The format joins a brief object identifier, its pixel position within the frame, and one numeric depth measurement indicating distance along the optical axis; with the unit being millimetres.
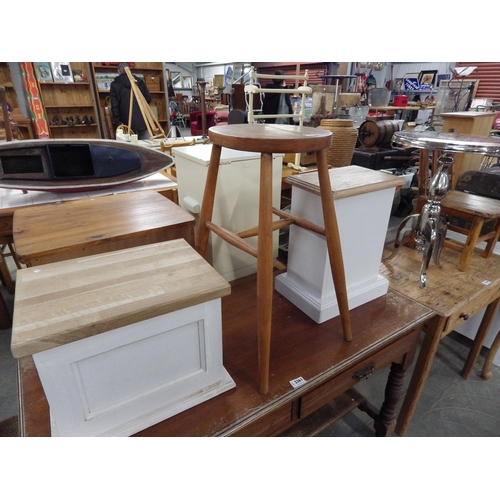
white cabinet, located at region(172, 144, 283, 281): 1021
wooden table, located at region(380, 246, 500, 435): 1115
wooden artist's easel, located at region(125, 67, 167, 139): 2551
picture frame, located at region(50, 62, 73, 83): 4473
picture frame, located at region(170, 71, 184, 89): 10809
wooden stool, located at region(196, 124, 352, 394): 674
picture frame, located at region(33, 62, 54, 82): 4367
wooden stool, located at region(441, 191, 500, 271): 1251
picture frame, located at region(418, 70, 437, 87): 6512
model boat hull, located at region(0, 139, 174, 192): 1513
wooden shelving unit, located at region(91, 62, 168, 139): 4867
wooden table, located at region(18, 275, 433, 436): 700
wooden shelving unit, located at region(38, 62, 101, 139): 4629
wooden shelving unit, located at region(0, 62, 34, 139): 4172
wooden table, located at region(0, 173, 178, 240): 1457
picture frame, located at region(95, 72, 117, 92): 4871
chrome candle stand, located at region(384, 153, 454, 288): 1099
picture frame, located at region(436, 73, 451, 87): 6470
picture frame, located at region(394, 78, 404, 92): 6875
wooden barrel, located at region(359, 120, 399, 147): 2467
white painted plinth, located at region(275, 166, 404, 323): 900
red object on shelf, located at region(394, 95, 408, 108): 5026
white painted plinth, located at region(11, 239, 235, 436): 530
